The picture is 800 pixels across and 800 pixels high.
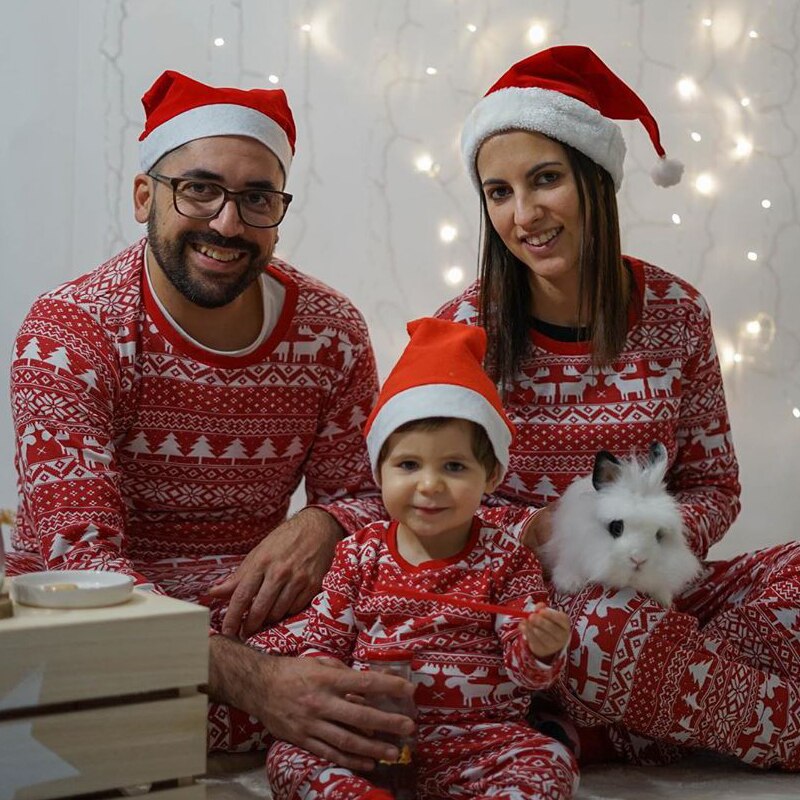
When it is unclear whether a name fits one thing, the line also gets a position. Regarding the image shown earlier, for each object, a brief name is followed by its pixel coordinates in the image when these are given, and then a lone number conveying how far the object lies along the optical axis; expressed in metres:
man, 1.91
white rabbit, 1.84
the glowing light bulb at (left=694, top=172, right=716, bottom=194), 3.25
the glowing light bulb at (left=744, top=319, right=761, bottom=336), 3.29
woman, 1.99
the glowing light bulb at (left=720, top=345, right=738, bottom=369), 3.29
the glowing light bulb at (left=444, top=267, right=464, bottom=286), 3.28
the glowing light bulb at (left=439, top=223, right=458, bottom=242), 3.26
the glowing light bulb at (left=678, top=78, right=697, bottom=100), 3.24
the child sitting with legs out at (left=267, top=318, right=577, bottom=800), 1.65
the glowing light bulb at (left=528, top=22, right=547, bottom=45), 3.22
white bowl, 1.33
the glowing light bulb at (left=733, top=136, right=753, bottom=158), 3.26
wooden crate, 1.26
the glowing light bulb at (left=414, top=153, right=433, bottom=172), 3.23
